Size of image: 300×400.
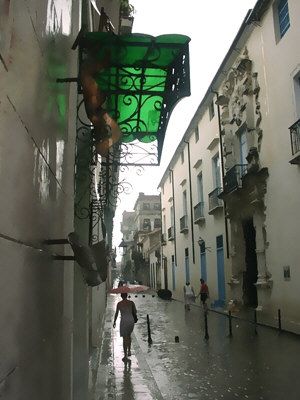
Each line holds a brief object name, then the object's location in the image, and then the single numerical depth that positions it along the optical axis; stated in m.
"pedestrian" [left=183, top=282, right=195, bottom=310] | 22.95
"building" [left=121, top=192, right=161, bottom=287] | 52.56
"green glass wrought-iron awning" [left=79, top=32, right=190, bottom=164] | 3.80
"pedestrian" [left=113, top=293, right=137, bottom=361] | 10.06
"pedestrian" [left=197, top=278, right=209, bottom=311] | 20.48
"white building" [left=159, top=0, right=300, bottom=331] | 14.12
